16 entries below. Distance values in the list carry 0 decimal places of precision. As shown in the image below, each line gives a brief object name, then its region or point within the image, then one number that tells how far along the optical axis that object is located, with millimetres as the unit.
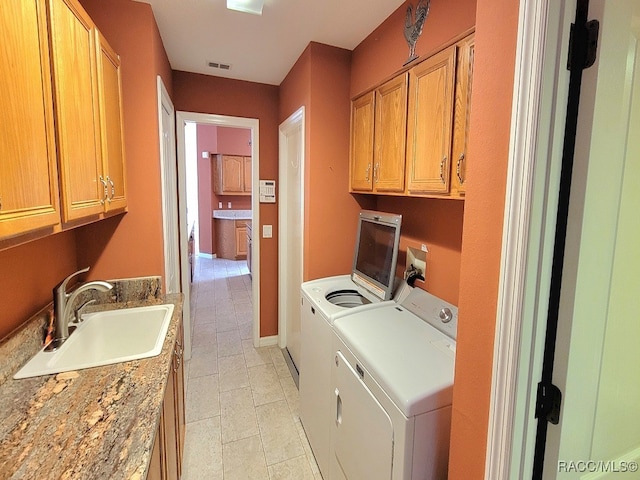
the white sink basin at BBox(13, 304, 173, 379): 1479
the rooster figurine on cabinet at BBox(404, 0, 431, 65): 1612
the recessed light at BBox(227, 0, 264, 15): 1681
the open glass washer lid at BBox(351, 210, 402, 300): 1891
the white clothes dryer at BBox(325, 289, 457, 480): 1088
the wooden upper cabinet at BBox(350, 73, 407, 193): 1778
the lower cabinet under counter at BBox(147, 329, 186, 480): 1093
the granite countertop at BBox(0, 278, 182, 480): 814
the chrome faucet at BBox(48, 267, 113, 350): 1408
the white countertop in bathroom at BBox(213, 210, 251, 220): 6863
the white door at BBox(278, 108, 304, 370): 2826
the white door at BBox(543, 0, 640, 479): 732
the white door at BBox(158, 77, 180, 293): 2223
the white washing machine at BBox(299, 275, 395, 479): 1728
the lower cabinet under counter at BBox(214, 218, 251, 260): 6895
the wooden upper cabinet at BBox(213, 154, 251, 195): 6871
